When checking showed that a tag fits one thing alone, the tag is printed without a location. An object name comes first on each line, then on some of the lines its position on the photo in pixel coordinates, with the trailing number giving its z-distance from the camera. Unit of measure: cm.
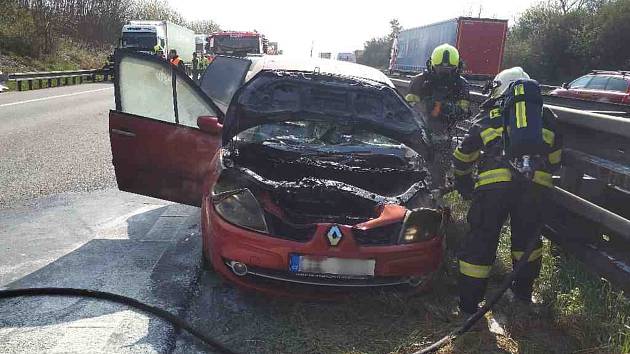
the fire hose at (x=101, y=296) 313
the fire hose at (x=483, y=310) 296
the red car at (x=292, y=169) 330
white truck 2455
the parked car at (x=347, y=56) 5241
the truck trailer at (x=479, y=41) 2034
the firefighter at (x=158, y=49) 2246
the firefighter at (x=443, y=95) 555
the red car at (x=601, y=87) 1226
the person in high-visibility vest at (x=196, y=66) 2033
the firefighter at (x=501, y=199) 339
